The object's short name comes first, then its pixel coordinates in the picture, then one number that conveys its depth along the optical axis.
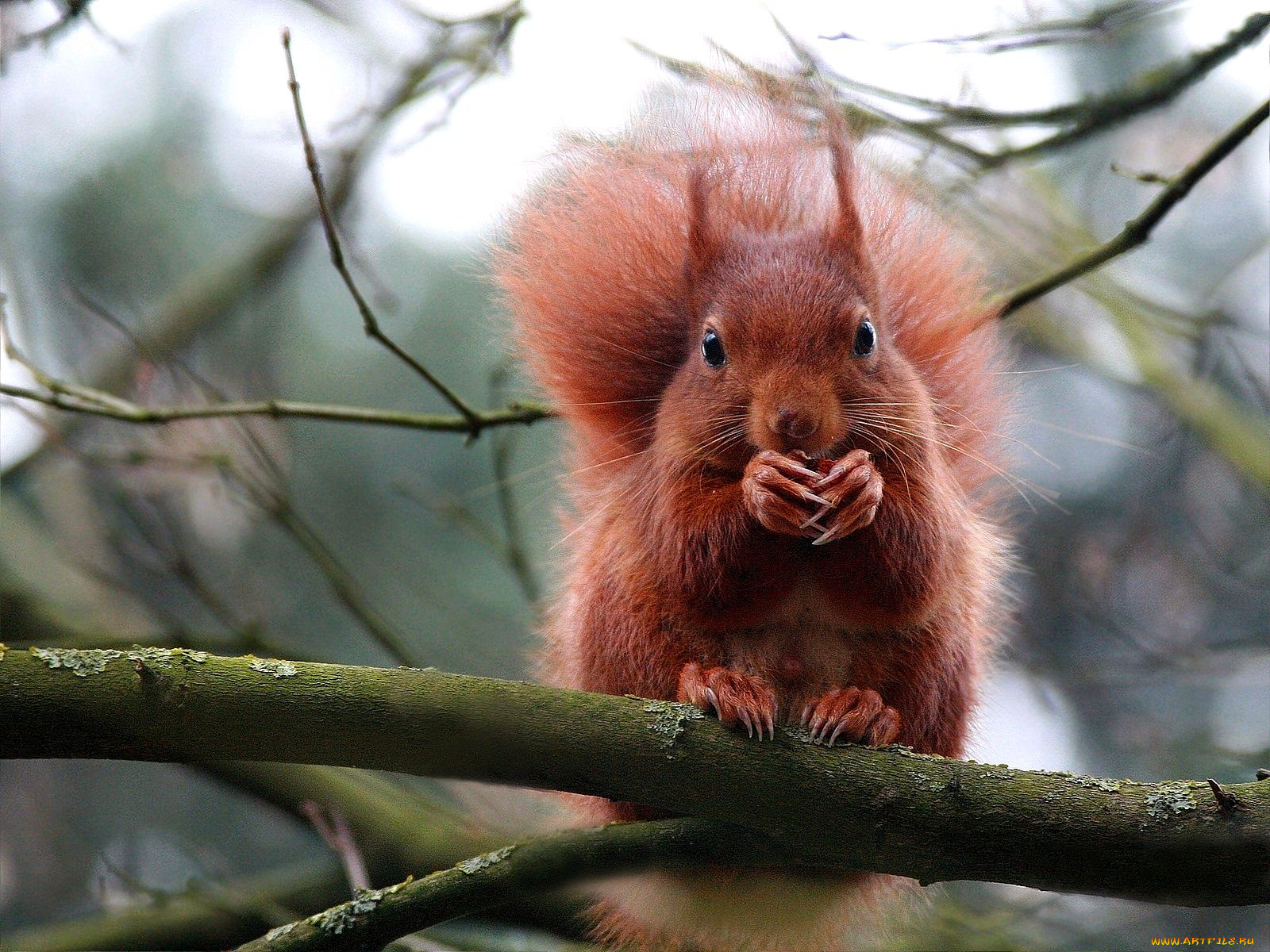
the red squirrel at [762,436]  5.18
